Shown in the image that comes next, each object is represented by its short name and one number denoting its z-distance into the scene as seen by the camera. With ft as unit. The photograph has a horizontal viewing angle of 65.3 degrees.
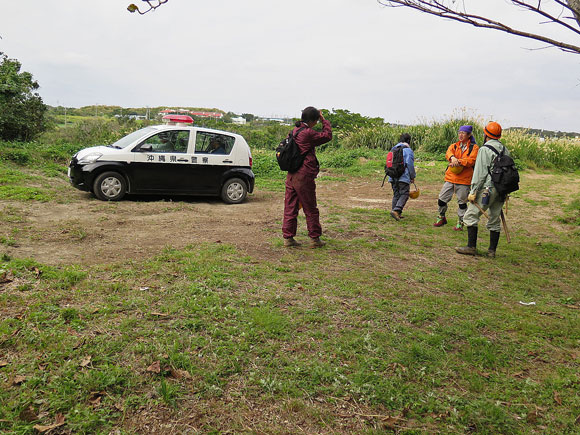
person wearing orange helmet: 20.66
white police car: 29.71
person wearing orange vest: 24.73
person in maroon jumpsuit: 19.83
